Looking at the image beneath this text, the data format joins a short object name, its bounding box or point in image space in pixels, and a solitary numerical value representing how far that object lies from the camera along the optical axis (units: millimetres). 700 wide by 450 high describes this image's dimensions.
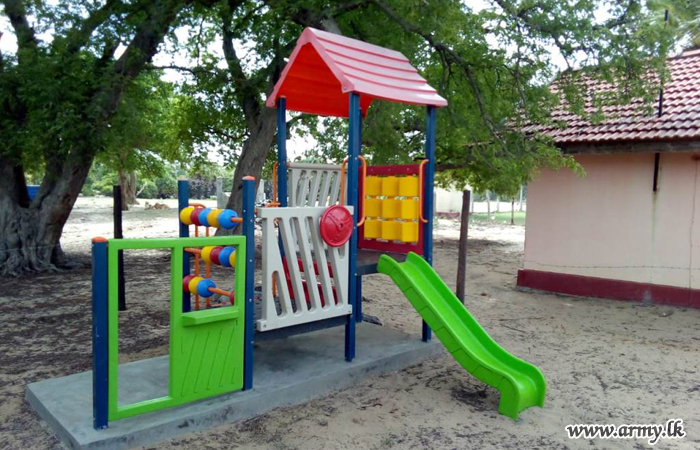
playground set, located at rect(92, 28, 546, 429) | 3512
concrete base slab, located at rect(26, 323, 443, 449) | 3398
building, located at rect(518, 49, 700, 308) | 8016
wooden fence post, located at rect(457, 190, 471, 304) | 6660
